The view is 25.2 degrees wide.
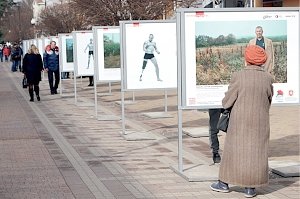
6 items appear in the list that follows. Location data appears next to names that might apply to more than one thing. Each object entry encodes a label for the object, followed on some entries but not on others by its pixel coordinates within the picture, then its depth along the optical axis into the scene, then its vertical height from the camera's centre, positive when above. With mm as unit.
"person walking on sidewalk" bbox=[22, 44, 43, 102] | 21625 -202
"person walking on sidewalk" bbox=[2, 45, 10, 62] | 64750 +945
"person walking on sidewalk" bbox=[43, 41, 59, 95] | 24594 +25
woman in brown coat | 7520 -750
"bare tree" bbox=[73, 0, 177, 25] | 23203 +1794
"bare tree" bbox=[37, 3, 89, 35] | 37272 +2390
